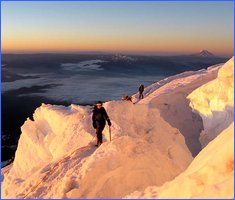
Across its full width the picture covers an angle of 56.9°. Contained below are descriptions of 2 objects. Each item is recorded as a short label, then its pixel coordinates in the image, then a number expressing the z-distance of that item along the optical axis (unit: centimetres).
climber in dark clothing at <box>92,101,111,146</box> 641
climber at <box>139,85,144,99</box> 1300
